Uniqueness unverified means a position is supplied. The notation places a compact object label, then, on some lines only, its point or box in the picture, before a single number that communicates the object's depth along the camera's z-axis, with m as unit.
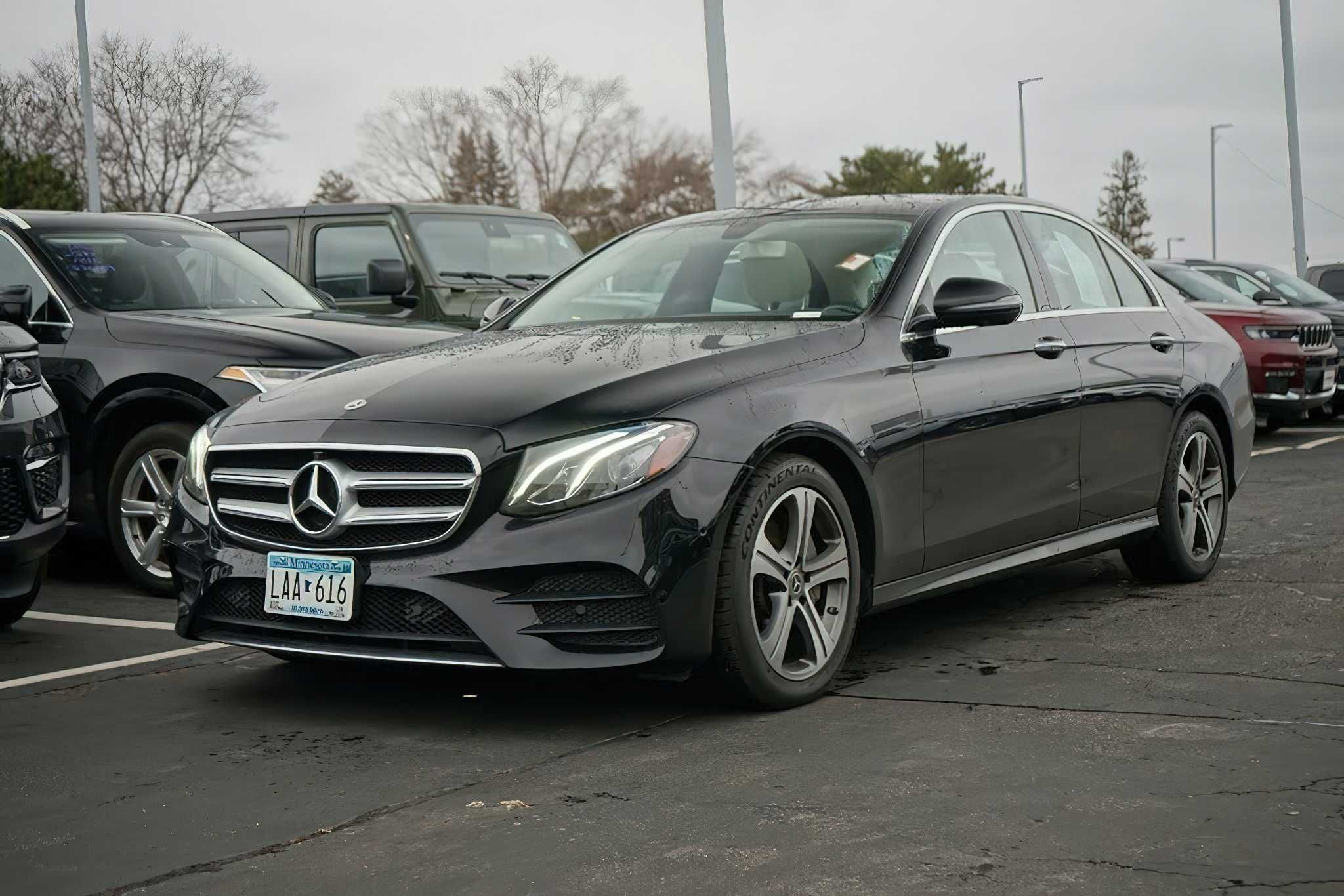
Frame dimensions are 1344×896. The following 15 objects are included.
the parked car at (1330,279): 22.50
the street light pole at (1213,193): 71.88
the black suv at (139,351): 7.64
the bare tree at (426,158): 56.97
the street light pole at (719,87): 14.62
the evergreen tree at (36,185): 31.73
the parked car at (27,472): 6.27
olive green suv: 12.52
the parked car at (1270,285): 18.44
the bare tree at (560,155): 50.09
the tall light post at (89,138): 23.22
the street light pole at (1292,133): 33.28
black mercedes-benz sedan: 4.74
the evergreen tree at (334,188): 87.56
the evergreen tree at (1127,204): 110.75
